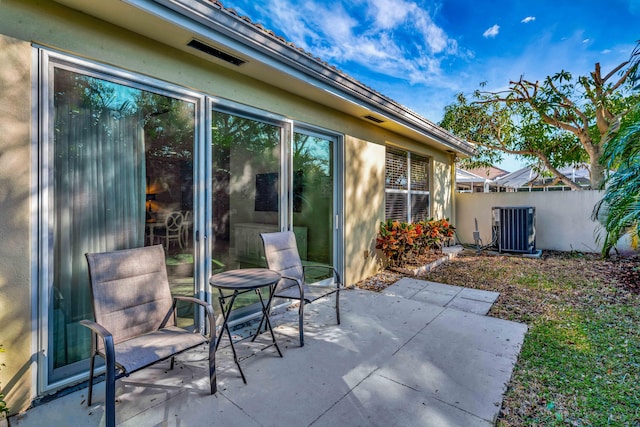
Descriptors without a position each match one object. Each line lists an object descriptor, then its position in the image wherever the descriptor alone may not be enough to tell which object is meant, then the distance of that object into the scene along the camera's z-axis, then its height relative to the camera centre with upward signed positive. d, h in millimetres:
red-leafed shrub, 5660 -573
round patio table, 2527 -612
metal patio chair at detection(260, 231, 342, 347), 3250 -620
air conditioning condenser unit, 7414 -448
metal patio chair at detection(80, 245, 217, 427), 1991 -736
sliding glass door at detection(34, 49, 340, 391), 2242 +252
